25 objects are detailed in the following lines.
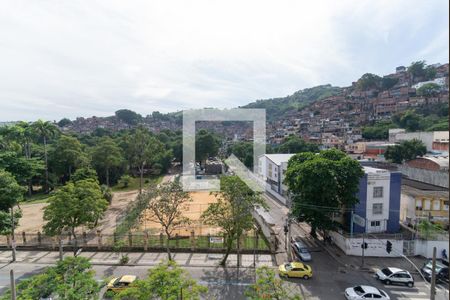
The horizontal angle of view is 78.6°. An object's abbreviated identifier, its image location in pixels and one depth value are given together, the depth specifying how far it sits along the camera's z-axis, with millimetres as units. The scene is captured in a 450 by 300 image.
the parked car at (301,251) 16938
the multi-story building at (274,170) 31845
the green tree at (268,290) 8623
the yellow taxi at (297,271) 14820
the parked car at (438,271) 14656
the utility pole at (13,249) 16512
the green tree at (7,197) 15391
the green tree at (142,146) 34094
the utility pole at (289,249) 17012
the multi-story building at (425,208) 21250
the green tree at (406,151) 40562
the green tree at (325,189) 17719
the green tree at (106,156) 36344
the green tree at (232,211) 15578
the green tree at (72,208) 15898
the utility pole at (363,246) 15936
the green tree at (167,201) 16344
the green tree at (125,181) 39044
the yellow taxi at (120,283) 13116
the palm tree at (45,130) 35000
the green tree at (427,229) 17344
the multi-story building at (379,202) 19578
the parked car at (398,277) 14203
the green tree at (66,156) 36438
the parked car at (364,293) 12500
